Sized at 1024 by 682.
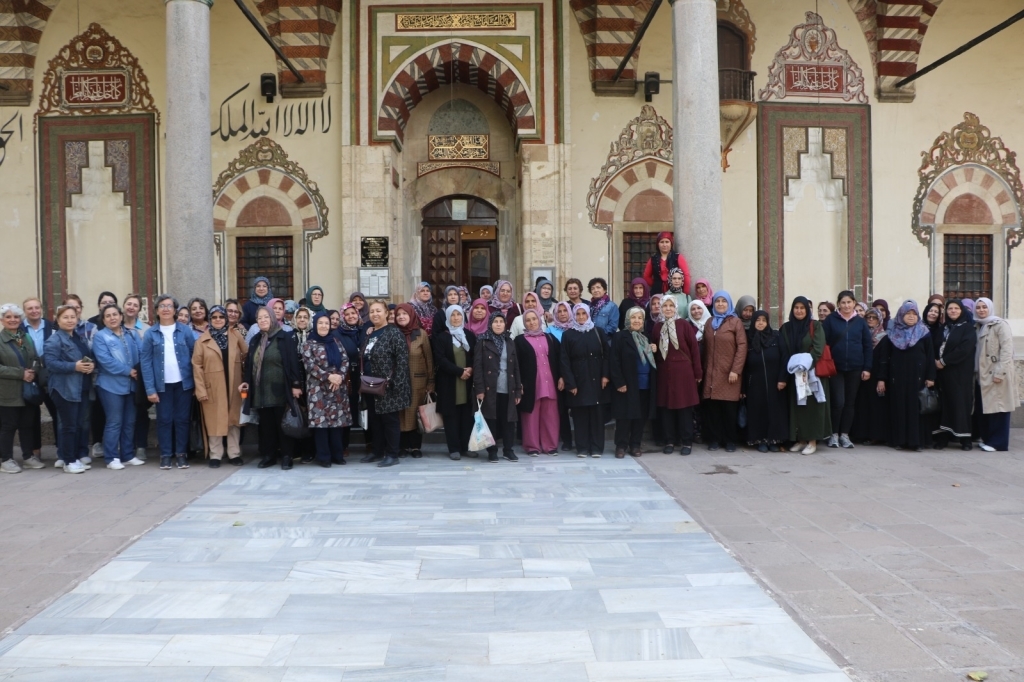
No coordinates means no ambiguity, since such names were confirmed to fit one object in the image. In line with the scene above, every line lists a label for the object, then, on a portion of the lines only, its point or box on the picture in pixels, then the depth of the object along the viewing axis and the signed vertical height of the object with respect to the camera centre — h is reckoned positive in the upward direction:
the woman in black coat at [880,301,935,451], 7.64 -0.63
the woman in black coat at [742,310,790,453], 7.52 -0.73
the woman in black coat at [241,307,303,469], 6.87 -0.54
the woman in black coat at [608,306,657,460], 7.44 -0.64
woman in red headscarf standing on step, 8.72 +0.46
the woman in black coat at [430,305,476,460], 7.27 -0.57
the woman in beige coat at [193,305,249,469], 7.02 -0.59
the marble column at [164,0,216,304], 8.62 +1.56
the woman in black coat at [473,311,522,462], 7.16 -0.59
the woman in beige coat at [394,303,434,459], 7.27 -0.43
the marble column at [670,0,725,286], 8.71 +1.75
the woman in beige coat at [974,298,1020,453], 7.62 -0.69
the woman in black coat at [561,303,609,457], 7.42 -0.61
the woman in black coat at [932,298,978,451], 7.63 -0.59
